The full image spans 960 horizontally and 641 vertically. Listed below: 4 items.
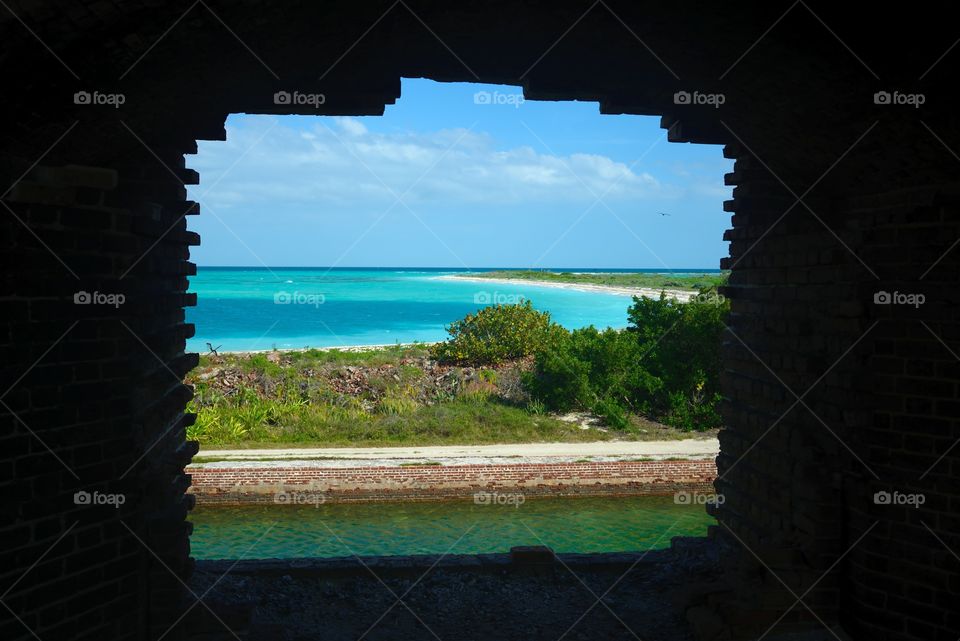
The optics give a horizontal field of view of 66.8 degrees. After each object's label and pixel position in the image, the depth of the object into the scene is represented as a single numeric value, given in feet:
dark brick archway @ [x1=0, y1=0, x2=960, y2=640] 13.38
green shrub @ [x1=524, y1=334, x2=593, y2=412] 66.85
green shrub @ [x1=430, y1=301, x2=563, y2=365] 77.15
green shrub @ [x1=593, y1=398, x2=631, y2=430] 63.36
